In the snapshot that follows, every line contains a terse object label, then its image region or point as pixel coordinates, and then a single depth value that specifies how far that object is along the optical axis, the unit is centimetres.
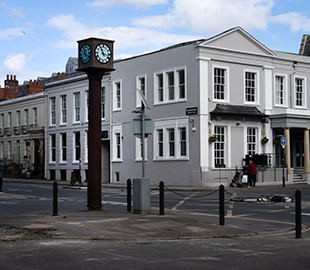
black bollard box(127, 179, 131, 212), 1577
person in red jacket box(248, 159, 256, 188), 3114
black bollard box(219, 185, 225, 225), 1295
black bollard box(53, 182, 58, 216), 1448
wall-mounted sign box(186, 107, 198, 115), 3209
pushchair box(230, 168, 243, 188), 3127
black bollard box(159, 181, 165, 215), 1499
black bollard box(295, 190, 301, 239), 1105
